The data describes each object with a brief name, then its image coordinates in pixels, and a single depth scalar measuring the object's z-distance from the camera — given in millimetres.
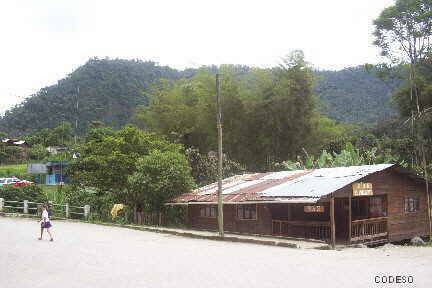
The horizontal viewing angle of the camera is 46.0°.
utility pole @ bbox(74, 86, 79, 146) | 76350
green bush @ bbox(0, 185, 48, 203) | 34500
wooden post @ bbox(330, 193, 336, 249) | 17891
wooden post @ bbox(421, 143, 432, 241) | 22312
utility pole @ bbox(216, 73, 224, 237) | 21156
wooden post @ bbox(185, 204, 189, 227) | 28050
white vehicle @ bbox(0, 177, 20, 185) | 49812
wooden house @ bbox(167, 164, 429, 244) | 19703
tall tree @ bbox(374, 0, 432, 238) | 34750
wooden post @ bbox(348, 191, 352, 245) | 19056
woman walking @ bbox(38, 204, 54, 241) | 18688
